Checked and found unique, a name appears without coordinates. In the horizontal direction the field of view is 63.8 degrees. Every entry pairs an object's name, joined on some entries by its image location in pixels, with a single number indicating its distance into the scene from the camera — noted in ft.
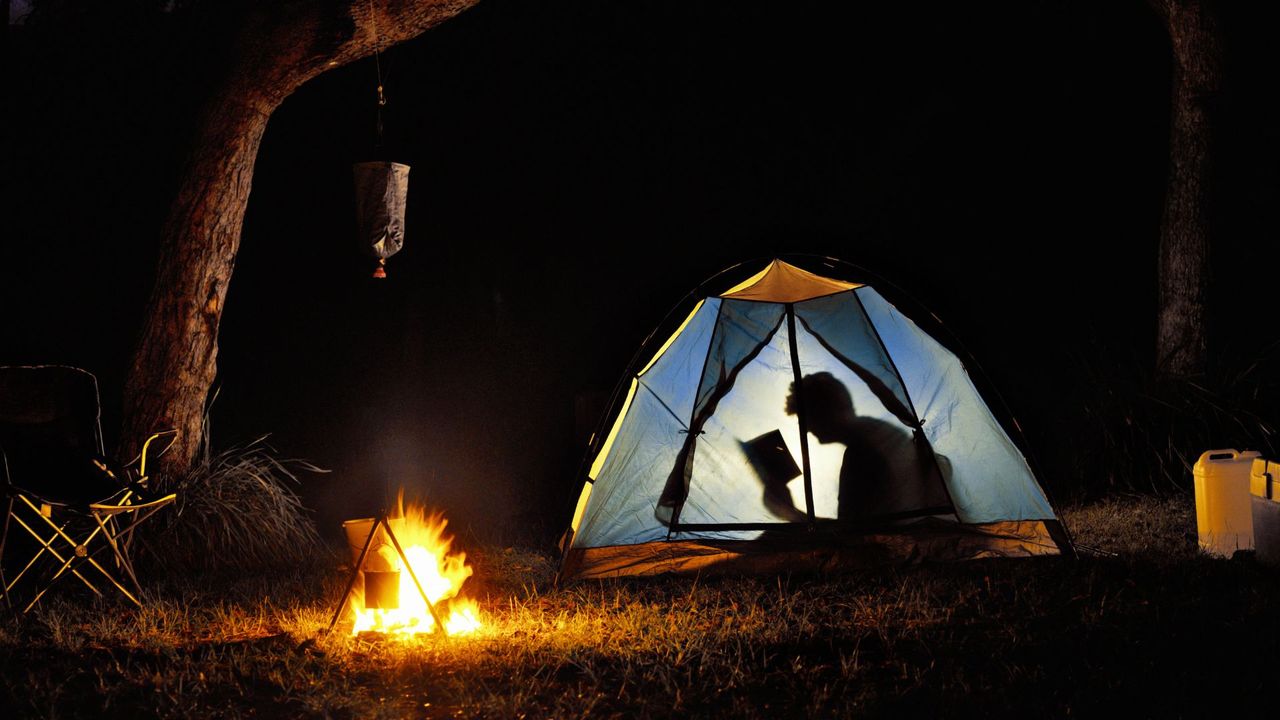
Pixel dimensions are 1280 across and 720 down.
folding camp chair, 12.42
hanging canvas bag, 14.42
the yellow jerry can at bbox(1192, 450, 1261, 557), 14.25
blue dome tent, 14.96
